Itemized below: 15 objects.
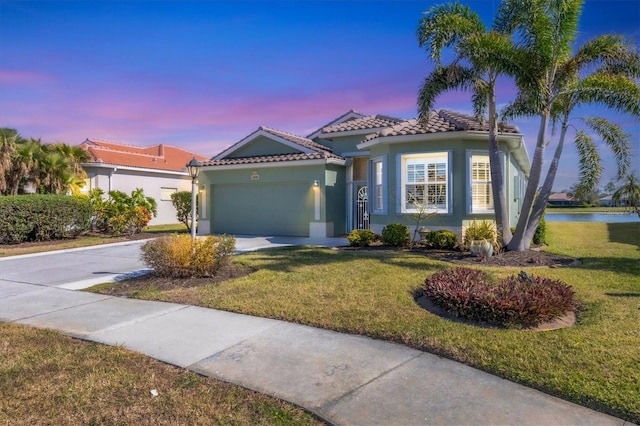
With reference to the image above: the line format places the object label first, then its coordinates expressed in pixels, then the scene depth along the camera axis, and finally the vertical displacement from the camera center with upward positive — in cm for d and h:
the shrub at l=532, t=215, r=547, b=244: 1424 -85
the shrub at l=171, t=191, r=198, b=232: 1945 +34
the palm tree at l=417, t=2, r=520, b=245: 1026 +397
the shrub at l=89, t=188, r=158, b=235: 1836 -2
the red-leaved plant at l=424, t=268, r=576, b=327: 554 -124
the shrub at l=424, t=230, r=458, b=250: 1277 -89
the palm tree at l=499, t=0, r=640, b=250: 1007 +341
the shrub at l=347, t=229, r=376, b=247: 1384 -90
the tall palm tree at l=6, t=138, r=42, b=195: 1762 +210
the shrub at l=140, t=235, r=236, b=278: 872 -92
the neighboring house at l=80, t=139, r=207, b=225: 2339 +244
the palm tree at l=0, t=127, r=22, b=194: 1708 +244
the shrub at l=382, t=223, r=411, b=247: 1343 -78
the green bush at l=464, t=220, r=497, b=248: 1192 -65
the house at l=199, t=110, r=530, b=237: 1379 +137
